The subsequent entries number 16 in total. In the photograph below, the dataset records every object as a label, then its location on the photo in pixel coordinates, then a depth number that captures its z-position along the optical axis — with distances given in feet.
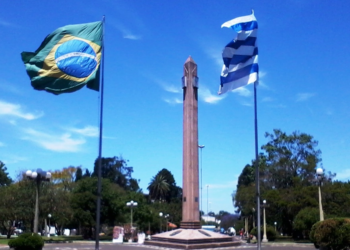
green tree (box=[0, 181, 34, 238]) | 140.67
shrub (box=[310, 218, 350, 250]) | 58.75
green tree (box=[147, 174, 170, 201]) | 329.11
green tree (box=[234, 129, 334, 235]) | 150.10
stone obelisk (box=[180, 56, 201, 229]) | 101.50
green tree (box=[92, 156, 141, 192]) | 298.76
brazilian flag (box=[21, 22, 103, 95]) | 44.34
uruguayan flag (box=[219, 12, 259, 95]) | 49.39
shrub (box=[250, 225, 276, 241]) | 143.54
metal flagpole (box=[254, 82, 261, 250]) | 44.70
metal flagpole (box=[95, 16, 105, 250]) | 42.22
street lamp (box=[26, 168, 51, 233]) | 69.15
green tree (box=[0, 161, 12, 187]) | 241.35
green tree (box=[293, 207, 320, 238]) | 126.93
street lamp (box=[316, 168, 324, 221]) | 64.08
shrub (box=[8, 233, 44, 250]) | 62.44
